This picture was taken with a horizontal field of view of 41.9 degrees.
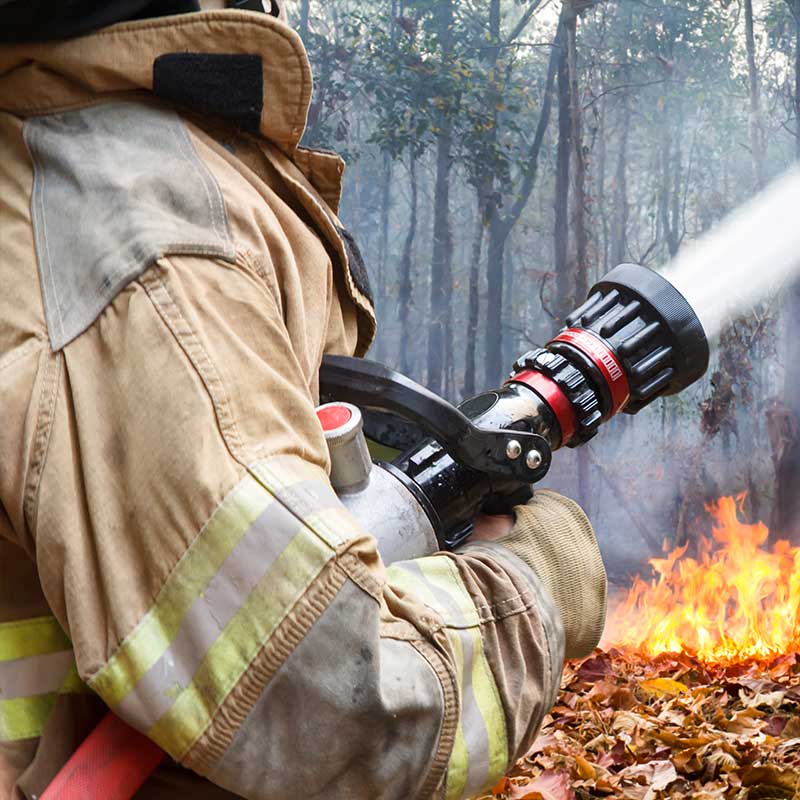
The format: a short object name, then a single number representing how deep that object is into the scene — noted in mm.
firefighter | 1029
